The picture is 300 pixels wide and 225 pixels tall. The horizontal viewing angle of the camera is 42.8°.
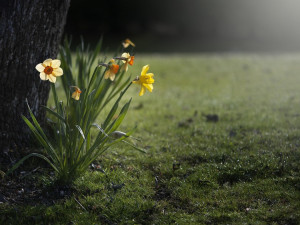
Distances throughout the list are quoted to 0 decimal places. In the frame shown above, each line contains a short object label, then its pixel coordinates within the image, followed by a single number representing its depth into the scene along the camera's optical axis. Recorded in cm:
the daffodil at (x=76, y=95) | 274
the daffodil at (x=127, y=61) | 293
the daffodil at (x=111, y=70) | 282
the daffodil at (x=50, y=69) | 277
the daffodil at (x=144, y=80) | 296
